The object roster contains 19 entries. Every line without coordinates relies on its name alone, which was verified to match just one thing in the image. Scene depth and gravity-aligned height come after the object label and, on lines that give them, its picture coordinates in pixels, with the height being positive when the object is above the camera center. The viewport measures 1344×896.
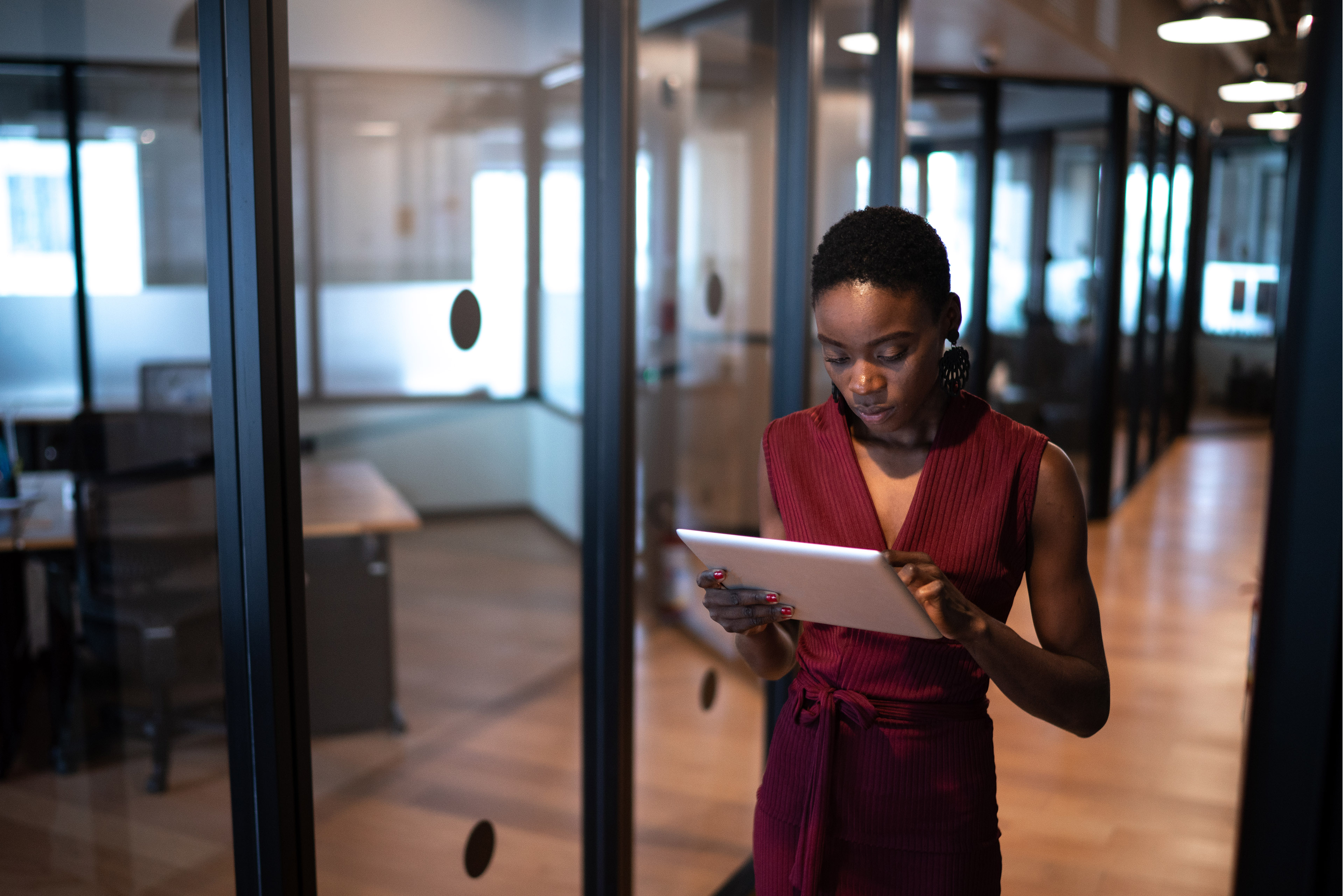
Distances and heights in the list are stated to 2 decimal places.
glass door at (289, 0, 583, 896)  2.27 -0.29
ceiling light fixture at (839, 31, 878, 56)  3.31 +0.80
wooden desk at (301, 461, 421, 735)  2.11 -0.66
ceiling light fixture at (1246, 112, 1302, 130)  6.67 +1.23
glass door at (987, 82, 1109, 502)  6.90 +0.32
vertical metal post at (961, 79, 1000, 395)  6.71 +0.43
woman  1.29 -0.35
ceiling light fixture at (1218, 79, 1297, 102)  4.76 +1.00
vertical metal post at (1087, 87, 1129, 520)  7.11 -0.09
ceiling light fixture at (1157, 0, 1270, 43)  4.10 +1.06
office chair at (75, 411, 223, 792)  2.29 -0.58
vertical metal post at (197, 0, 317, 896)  1.44 -0.18
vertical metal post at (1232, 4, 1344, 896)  1.65 -0.41
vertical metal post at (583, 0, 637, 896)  2.23 -0.28
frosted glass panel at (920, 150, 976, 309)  6.48 +0.63
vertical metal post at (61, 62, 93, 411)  2.08 +0.15
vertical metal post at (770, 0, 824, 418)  2.82 +0.30
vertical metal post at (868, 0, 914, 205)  2.92 +0.56
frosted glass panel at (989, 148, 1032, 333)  6.88 +0.40
